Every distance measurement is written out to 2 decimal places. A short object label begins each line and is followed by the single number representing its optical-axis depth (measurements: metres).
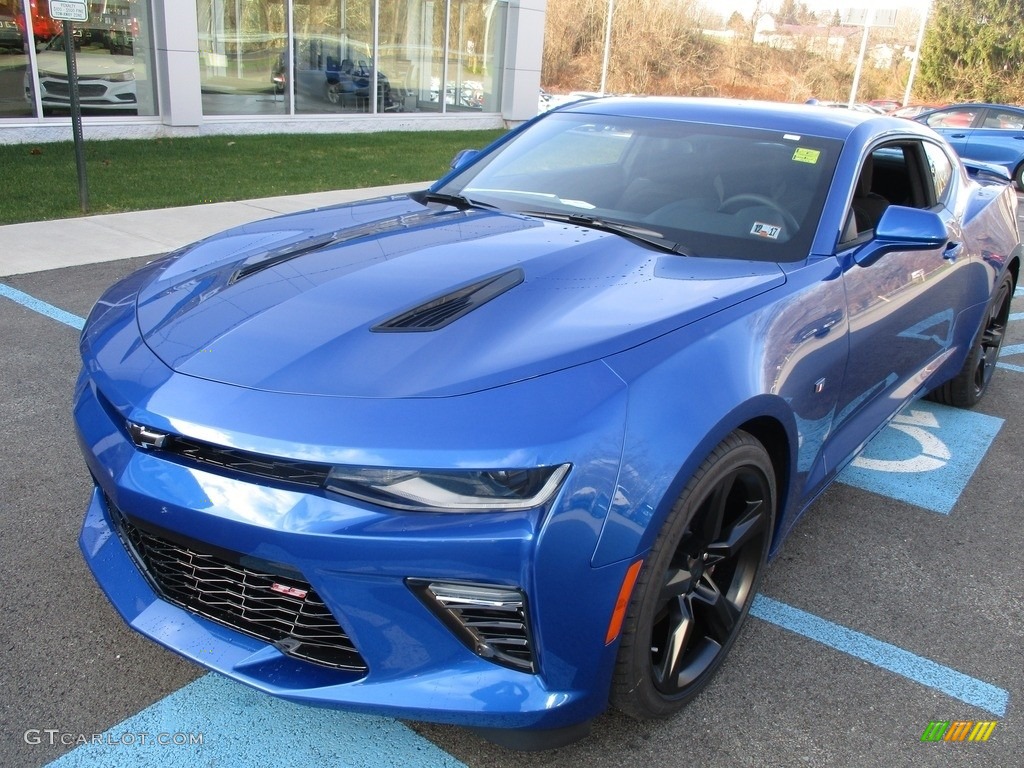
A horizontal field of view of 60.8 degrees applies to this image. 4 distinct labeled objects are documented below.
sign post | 6.78
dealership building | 12.05
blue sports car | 1.80
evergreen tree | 36.72
